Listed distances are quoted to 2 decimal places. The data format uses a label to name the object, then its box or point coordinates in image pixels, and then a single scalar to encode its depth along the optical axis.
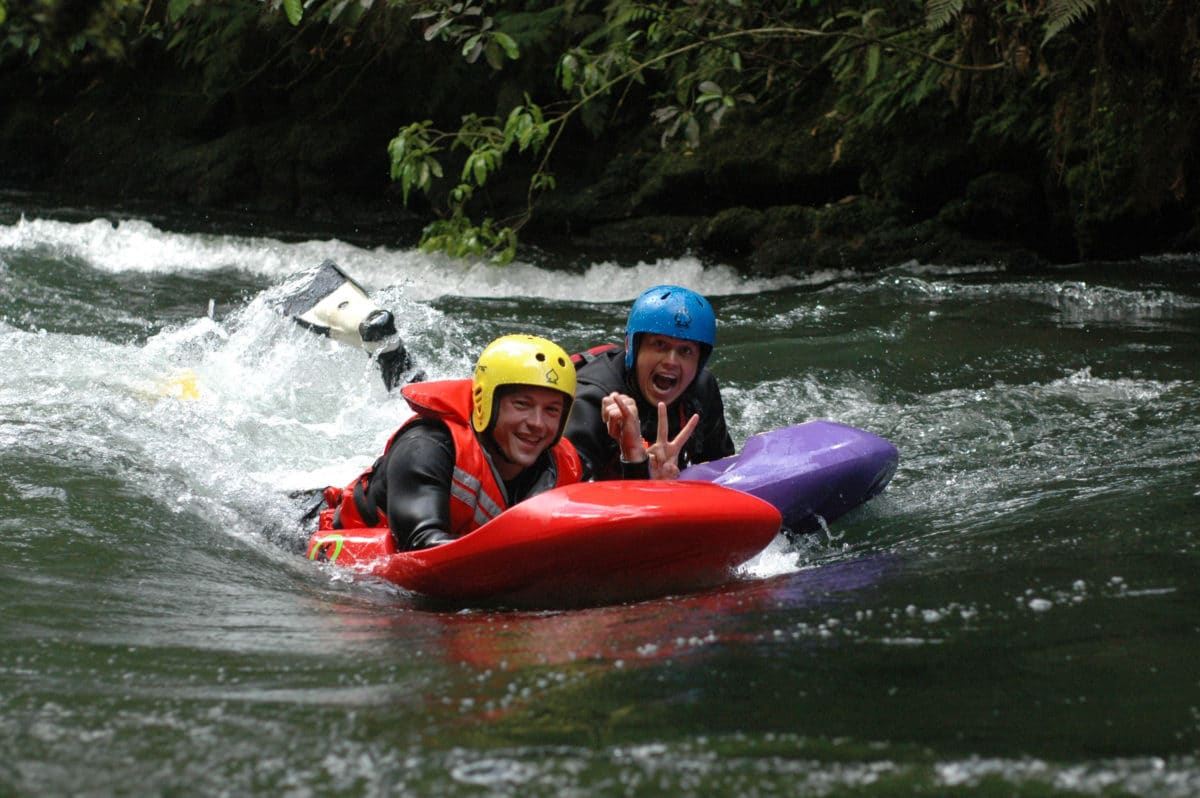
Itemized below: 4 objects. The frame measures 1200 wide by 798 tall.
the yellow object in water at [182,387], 14.25
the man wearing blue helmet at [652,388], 9.76
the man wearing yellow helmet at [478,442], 8.66
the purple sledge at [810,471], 9.73
